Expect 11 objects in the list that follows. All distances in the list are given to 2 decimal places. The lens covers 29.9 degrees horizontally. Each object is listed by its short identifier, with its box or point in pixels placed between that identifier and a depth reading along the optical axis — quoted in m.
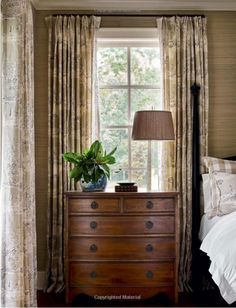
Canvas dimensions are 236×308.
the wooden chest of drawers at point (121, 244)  3.62
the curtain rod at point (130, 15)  4.21
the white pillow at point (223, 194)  3.59
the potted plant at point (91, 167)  3.69
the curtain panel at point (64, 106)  4.11
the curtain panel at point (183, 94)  4.11
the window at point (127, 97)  4.32
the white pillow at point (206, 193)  3.82
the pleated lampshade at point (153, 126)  3.71
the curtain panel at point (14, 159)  2.81
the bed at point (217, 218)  2.65
